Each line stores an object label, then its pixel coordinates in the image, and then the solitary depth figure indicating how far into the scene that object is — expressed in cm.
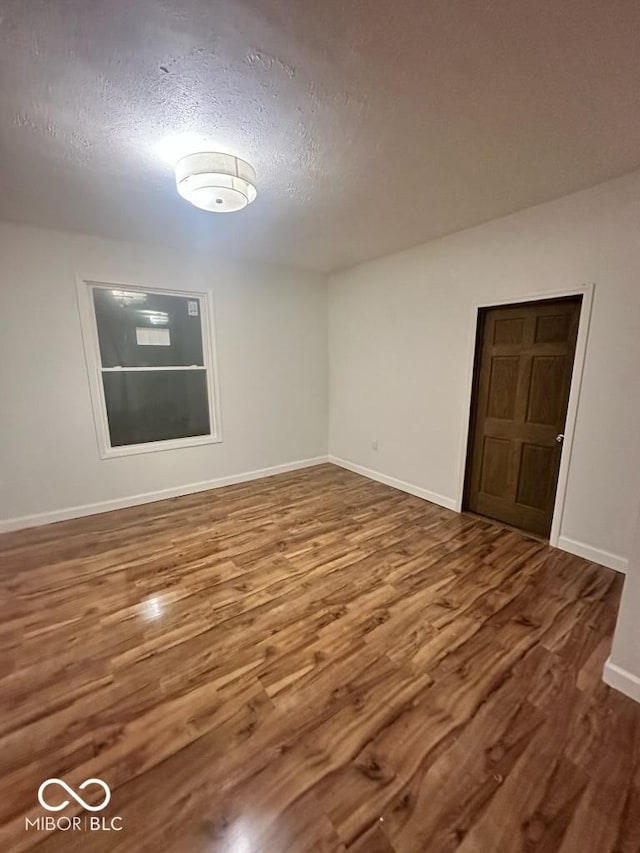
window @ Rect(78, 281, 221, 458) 345
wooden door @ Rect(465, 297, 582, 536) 278
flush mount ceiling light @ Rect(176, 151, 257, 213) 193
